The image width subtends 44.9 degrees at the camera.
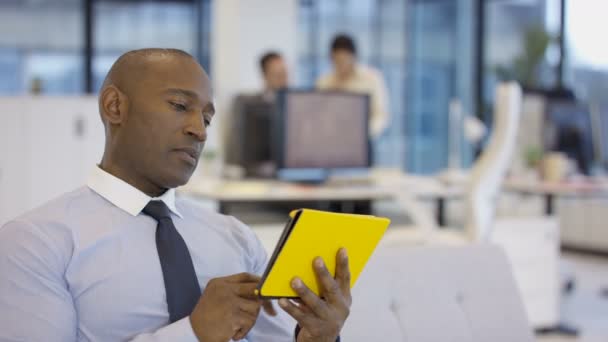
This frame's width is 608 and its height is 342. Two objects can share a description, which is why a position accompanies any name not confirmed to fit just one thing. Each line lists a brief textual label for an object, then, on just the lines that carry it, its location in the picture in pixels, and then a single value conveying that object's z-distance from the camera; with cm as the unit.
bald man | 110
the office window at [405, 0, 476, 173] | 896
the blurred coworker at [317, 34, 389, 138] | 471
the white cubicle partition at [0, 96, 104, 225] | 450
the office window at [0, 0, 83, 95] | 949
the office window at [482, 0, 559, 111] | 786
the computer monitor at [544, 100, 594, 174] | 499
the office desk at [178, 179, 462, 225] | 338
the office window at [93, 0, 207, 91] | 970
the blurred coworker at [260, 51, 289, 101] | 430
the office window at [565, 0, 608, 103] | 766
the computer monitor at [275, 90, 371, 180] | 366
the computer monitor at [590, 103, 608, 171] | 532
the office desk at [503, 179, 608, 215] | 443
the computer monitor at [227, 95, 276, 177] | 409
